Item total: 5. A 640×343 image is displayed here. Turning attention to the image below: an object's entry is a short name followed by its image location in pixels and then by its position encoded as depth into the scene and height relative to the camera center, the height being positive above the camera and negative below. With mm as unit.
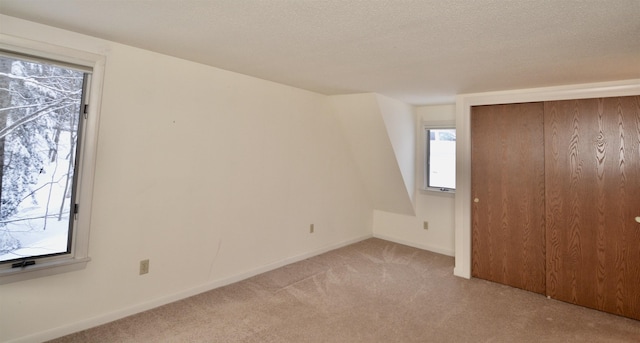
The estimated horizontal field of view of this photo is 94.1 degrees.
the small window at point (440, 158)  4078 +437
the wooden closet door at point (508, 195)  2908 -26
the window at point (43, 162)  1798 +84
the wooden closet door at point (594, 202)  2463 -63
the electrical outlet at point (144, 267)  2352 -695
